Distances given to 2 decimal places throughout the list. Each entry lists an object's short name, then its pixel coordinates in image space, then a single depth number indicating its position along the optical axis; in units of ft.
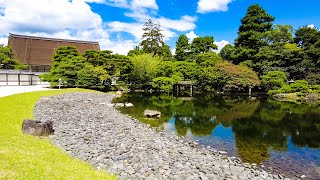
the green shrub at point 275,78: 110.37
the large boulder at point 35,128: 28.84
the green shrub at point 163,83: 115.96
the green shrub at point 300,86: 106.98
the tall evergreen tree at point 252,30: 131.15
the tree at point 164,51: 173.37
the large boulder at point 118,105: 71.31
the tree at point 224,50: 197.54
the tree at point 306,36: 122.15
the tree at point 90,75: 105.91
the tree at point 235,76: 111.34
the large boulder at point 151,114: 57.36
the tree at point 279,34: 125.49
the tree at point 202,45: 156.25
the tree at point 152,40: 176.81
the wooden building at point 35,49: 144.77
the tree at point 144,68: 124.06
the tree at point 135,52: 158.28
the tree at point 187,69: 123.03
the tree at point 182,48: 162.61
